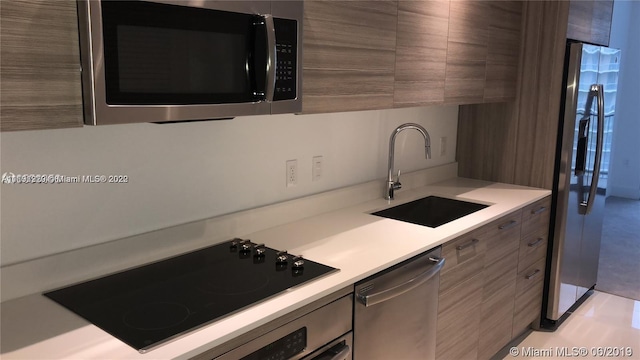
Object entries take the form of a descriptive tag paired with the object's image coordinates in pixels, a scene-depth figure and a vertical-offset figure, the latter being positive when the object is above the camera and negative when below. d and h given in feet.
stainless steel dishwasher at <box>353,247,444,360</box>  5.77 -2.52
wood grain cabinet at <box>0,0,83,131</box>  3.53 +0.10
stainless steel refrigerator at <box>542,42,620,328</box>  9.66 -1.41
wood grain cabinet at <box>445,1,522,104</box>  8.19 +0.65
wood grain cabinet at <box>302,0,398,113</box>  5.81 +0.38
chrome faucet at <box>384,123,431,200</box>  8.35 -1.11
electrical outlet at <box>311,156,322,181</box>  7.86 -1.16
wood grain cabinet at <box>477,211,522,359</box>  8.32 -3.04
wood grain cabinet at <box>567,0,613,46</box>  9.54 +1.35
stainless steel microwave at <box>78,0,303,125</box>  3.93 +0.21
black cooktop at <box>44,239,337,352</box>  4.45 -1.92
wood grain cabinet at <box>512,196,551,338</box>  9.37 -3.05
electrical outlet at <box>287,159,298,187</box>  7.47 -1.17
